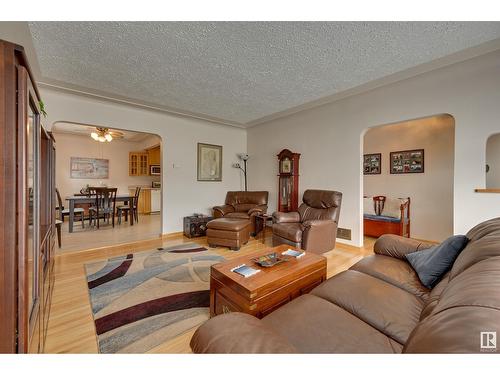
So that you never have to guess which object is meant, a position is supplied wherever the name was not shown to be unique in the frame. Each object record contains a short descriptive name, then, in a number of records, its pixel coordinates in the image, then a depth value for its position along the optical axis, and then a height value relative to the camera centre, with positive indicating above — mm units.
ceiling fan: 5055 +1266
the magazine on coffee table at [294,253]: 1944 -644
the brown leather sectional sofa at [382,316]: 543 -636
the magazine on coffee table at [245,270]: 1522 -642
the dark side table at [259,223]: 4098 -790
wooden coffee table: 1345 -710
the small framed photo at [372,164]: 4469 +513
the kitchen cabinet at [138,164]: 7273 +777
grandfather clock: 4273 +115
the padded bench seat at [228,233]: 3371 -778
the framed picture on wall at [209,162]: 4812 +571
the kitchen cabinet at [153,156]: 7189 +1043
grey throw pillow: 1362 -497
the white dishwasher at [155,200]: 7109 -493
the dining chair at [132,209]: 5241 -597
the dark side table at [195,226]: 4137 -806
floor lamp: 5309 +598
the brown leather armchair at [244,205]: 4216 -437
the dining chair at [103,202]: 4738 -377
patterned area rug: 1513 -1073
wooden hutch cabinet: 757 -51
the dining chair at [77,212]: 4802 -626
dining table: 4375 -342
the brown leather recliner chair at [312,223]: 2961 -585
